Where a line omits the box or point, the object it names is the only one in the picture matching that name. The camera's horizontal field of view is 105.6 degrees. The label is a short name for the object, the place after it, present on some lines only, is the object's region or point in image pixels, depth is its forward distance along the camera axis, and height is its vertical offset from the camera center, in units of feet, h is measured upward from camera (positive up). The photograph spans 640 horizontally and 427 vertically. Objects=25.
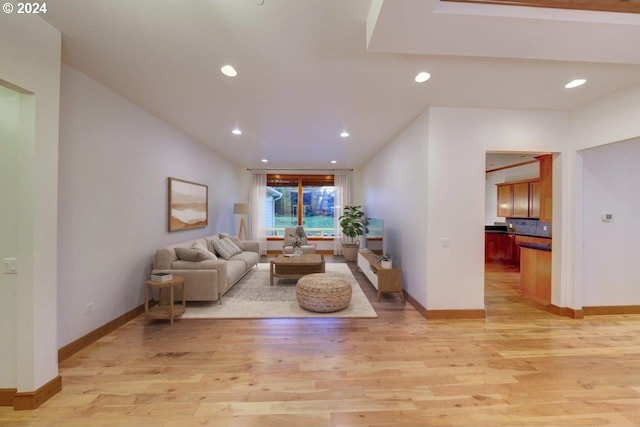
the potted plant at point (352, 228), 21.47 -1.22
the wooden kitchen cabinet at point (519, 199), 19.20 +1.39
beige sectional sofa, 11.24 -2.76
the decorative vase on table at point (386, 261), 12.77 -2.50
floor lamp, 21.47 +0.41
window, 26.12 +0.97
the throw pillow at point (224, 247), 15.46 -2.24
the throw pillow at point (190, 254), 11.73 -2.00
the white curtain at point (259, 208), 24.85 +0.58
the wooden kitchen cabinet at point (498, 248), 21.45 -2.95
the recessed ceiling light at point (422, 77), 7.72 +4.49
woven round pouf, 10.84 -3.65
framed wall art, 13.14 +0.52
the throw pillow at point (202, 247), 12.18 -1.87
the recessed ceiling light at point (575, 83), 8.25 +4.59
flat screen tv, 15.54 -1.46
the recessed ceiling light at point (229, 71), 7.43 +4.48
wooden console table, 12.48 -3.38
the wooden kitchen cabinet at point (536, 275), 11.89 -3.10
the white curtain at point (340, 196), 25.44 +1.91
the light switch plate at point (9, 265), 5.75 -1.25
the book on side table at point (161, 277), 9.98 -2.64
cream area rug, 10.75 -4.43
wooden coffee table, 14.98 -3.45
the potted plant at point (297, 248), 16.74 -2.46
